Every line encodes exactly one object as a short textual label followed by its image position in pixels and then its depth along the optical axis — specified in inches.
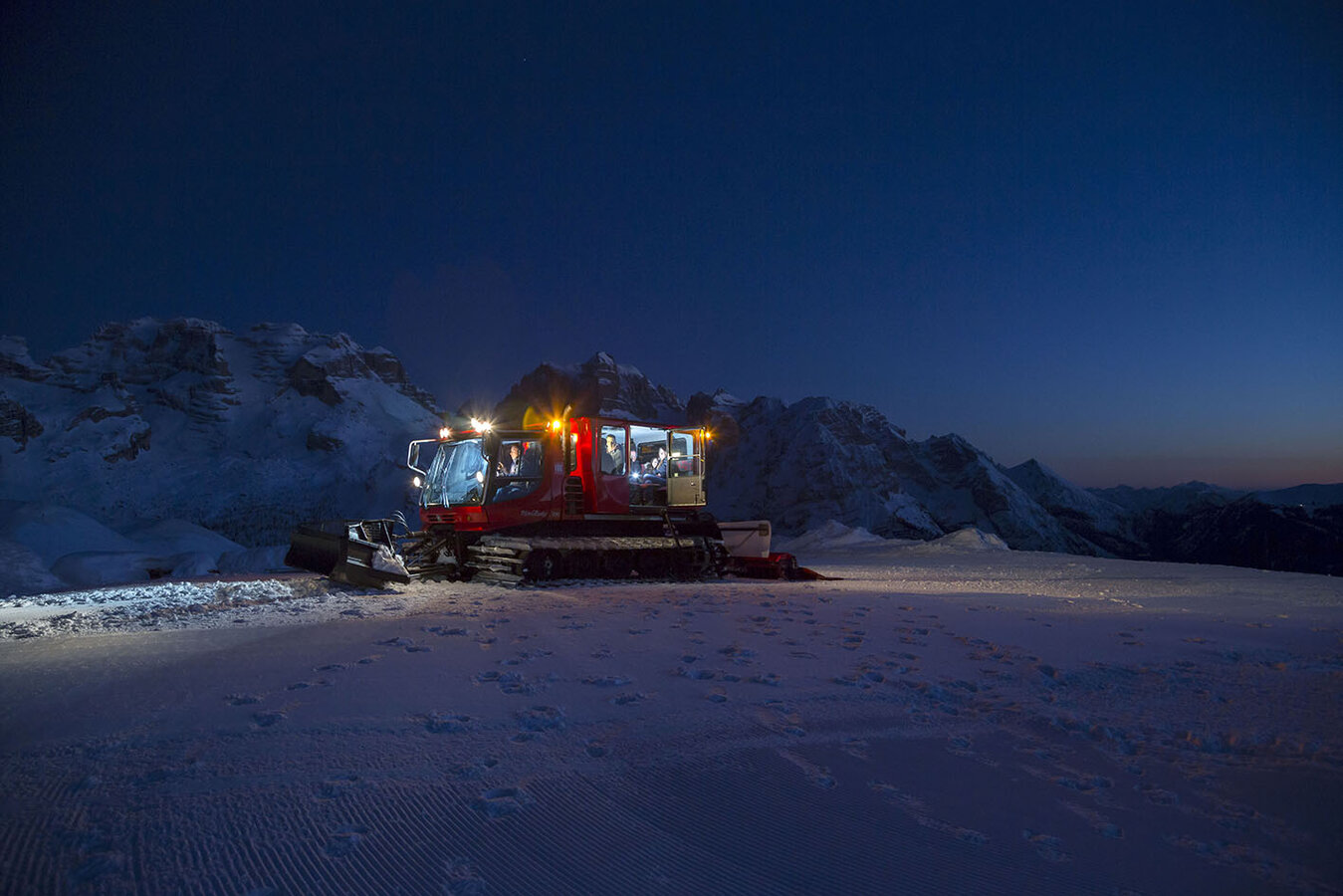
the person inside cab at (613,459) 519.8
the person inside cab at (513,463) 502.3
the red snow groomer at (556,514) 464.4
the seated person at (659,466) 553.6
